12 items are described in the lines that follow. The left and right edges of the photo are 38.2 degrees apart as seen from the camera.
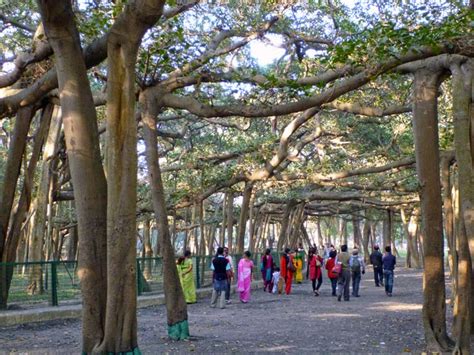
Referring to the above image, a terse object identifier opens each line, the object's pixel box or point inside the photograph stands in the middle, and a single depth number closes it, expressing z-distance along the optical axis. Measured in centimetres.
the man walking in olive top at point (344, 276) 1991
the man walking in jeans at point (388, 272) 2127
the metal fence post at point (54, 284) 1660
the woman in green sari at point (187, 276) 1836
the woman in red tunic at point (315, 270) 2314
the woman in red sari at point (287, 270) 2364
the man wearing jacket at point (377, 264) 2433
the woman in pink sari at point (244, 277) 1991
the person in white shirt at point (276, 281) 2439
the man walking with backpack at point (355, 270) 2078
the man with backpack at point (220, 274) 1766
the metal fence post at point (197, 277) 2400
